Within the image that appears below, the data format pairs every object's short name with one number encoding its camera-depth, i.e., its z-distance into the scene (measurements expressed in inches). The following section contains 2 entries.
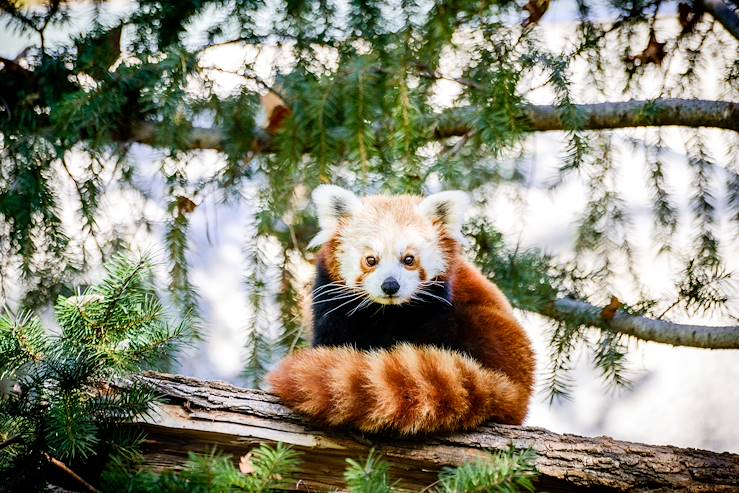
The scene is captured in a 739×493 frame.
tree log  256.4
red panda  256.7
